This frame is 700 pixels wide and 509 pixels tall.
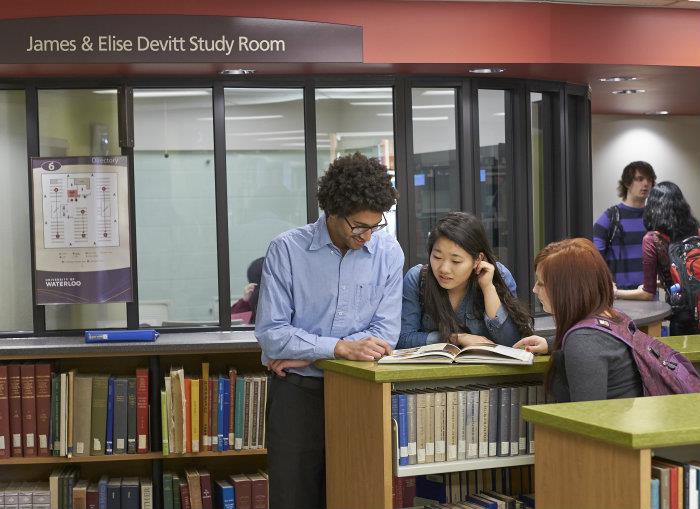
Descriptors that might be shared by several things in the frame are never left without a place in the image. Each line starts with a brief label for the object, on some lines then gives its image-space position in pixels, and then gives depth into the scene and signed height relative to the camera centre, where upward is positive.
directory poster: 5.57 +0.00
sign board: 4.91 +0.92
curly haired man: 3.32 -0.28
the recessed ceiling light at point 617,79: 6.41 +0.89
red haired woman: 2.90 -0.32
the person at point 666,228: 5.98 -0.06
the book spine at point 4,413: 5.26 -0.93
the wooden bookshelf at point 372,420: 3.08 -0.61
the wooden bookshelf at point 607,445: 2.37 -0.55
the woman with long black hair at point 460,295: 3.46 -0.26
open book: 3.15 -0.42
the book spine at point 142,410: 5.35 -0.95
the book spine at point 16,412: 5.29 -0.93
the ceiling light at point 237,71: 5.38 +0.83
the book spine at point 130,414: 5.36 -0.97
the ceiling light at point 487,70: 5.66 +0.85
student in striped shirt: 7.21 -0.05
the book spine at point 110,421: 5.35 -1.00
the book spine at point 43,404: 5.30 -0.90
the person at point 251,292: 5.85 -0.37
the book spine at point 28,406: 5.28 -0.90
